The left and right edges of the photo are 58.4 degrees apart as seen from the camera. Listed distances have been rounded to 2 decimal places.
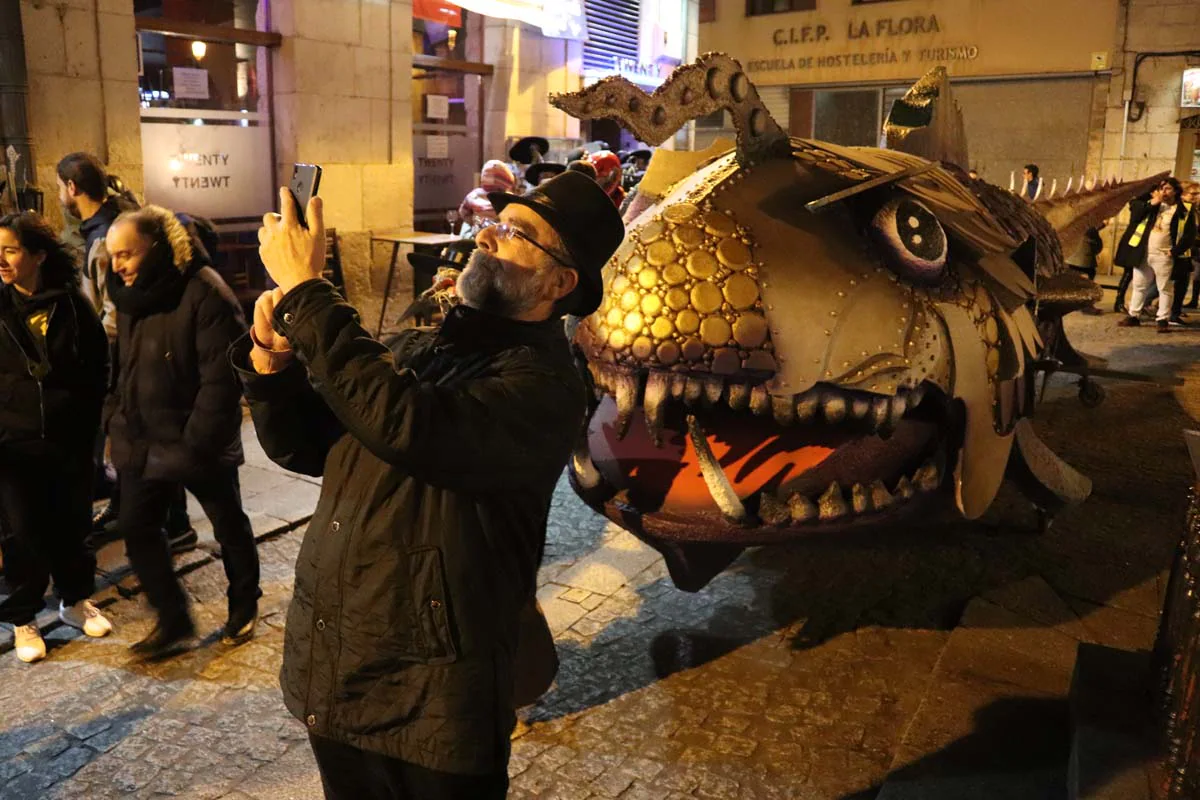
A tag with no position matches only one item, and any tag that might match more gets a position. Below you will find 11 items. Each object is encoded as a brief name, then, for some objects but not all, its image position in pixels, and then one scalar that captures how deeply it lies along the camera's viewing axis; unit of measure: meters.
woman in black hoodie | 4.37
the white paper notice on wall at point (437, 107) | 12.92
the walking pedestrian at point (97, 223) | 5.48
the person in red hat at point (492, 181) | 8.11
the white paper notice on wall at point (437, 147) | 13.01
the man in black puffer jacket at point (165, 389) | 4.16
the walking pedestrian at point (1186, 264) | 13.09
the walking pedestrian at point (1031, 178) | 15.13
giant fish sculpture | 3.37
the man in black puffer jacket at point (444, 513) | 2.04
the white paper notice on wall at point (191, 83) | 9.77
